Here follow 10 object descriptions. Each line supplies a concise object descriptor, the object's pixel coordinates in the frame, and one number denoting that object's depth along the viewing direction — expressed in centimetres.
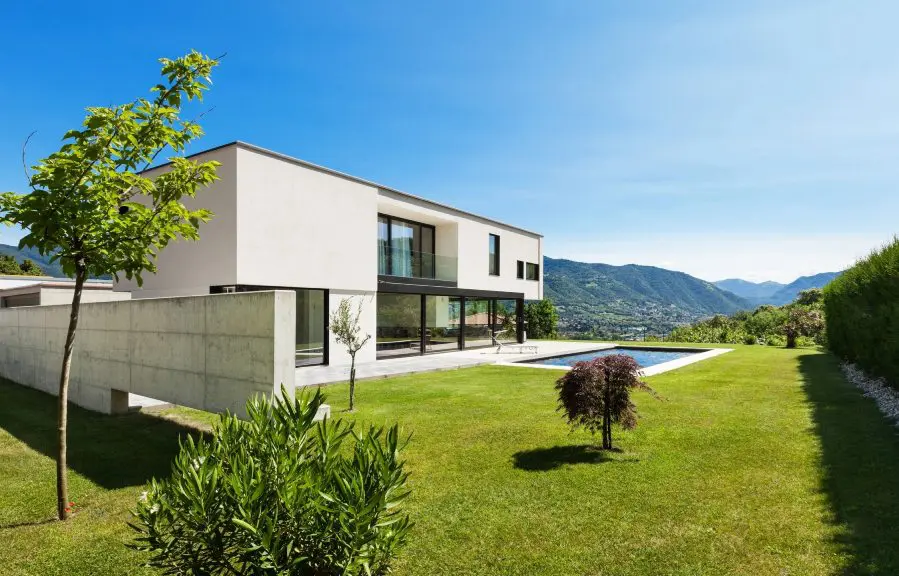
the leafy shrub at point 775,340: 2976
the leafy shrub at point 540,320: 3641
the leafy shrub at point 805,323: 2883
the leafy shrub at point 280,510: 284
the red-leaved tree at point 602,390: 704
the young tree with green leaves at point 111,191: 485
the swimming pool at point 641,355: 2169
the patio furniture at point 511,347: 2546
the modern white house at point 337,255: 1530
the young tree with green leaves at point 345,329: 1150
